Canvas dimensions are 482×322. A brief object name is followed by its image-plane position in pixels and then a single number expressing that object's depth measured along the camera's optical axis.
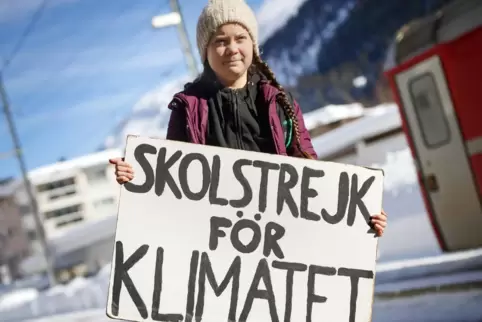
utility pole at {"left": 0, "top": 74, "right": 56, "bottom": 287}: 23.85
